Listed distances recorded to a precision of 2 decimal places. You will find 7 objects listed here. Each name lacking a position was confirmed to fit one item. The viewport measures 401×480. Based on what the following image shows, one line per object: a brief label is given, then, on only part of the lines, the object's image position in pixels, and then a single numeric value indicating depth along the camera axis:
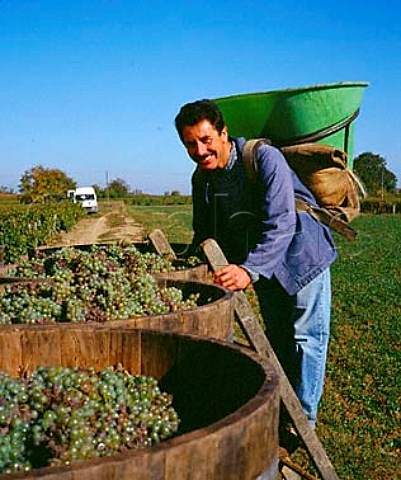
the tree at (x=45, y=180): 87.94
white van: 77.38
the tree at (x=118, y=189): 133.00
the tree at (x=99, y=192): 121.75
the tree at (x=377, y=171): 129.80
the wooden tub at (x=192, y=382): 1.67
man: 3.90
